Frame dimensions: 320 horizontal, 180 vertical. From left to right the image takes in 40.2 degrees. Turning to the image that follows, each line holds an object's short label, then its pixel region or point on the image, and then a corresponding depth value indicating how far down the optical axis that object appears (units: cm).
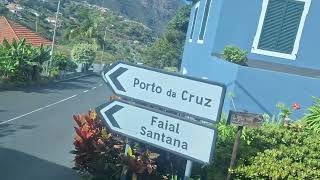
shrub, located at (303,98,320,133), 848
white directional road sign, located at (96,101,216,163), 410
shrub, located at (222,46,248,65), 1133
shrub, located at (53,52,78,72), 4189
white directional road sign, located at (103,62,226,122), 415
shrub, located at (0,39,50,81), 2631
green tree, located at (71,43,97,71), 5606
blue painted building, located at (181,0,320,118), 1206
